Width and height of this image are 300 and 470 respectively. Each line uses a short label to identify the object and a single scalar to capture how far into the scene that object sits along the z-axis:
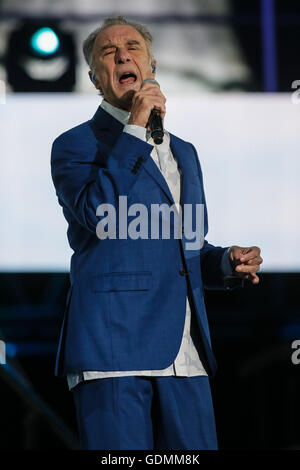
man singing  7.08
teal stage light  10.83
